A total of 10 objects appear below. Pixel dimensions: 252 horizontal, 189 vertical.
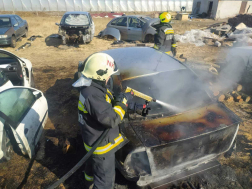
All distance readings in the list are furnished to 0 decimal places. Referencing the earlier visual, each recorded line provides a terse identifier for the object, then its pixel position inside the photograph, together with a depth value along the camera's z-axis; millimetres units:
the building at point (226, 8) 20969
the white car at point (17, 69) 4375
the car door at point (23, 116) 2877
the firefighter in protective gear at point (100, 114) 1929
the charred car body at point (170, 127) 2266
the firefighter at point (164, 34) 5453
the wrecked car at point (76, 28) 10477
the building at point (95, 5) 22266
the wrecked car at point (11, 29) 9487
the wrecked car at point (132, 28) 10078
